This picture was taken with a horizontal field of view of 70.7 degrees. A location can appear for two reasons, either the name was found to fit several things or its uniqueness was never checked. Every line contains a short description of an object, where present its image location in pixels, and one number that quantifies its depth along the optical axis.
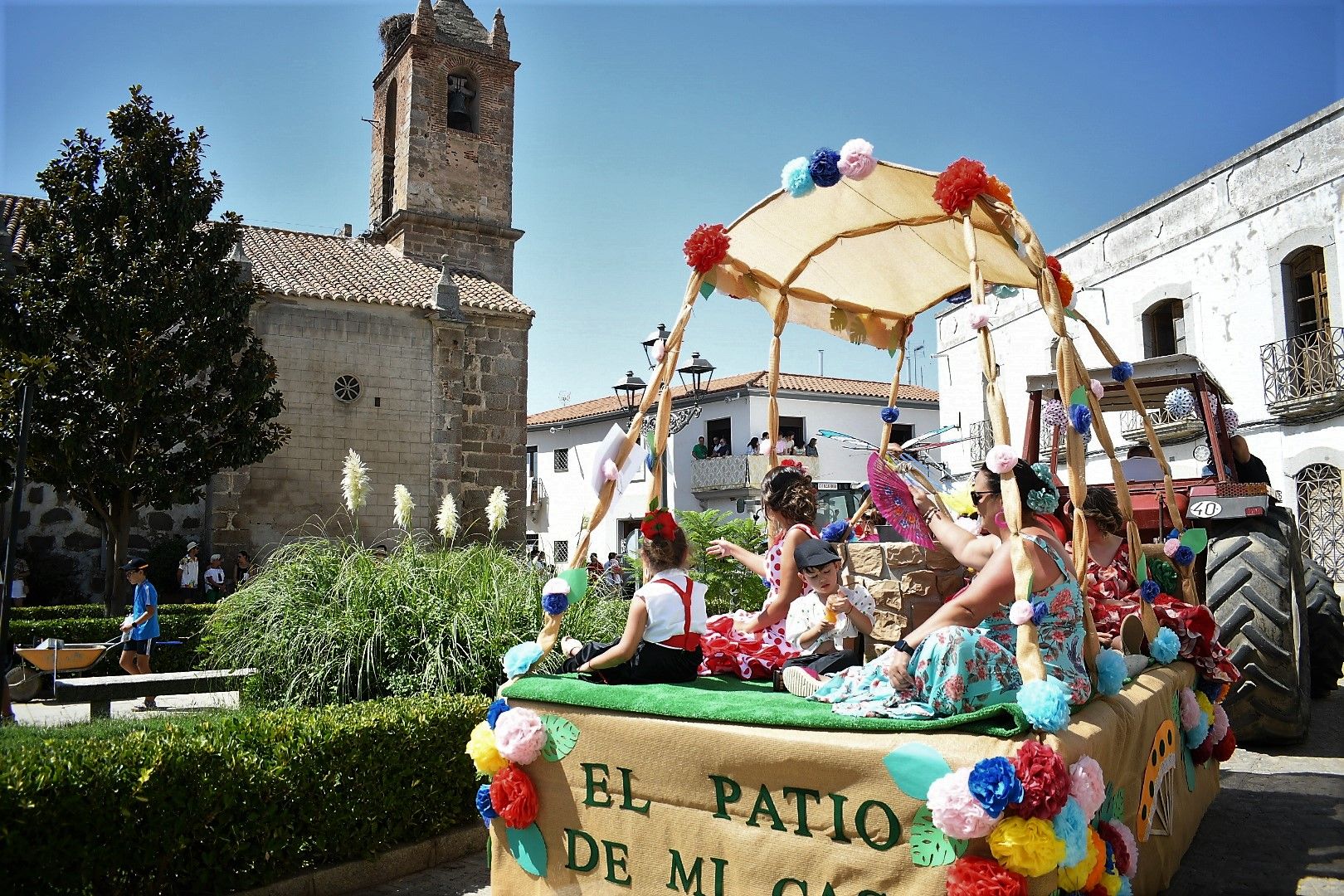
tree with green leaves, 13.50
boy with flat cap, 4.38
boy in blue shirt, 10.13
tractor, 5.70
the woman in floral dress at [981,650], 3.21
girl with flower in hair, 4.12
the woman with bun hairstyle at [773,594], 4.68
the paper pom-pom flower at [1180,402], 7.21
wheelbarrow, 9.16
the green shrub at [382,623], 5.86
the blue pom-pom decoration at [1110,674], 3.57
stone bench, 7.92
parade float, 2.82
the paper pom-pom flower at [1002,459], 3.29
